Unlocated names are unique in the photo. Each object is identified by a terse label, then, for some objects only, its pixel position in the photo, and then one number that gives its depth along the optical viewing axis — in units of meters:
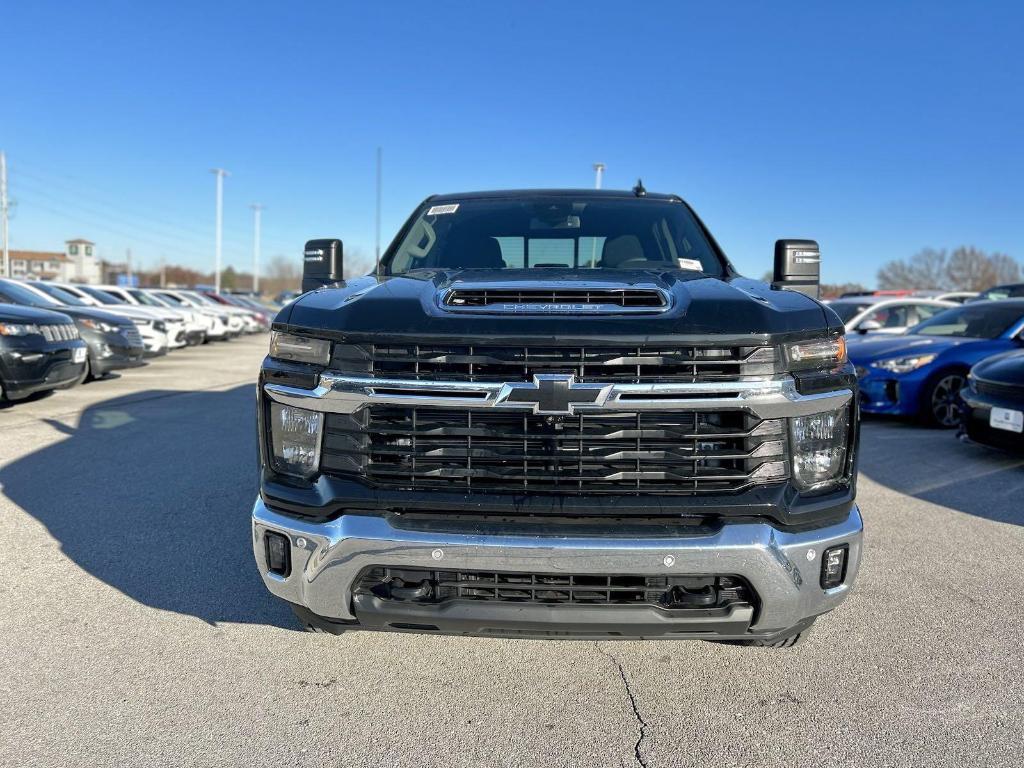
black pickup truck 2.28
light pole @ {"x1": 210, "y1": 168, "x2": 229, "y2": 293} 55.91
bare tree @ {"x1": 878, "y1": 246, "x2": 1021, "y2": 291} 73.62
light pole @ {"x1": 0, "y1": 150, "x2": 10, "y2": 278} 41.00
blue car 8.07
